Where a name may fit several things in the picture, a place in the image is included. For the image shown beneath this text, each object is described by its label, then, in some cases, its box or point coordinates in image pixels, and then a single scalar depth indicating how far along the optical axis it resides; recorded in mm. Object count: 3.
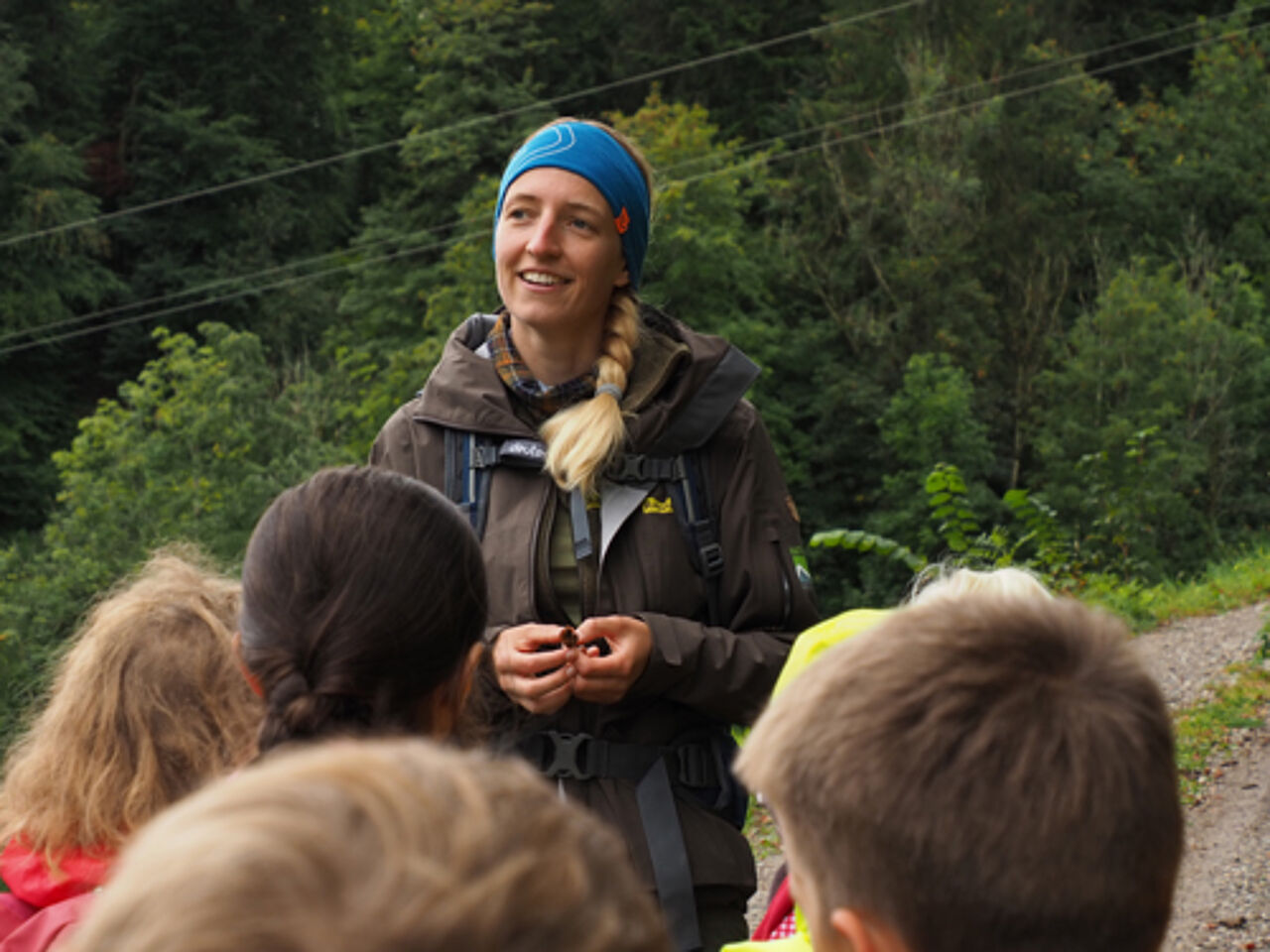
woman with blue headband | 2262
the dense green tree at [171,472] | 22812
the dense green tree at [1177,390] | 26984
